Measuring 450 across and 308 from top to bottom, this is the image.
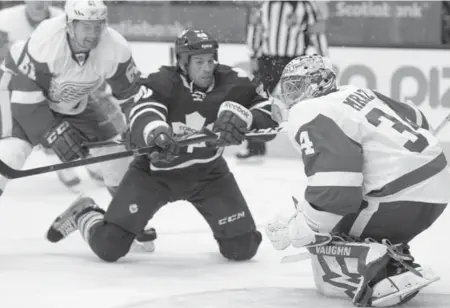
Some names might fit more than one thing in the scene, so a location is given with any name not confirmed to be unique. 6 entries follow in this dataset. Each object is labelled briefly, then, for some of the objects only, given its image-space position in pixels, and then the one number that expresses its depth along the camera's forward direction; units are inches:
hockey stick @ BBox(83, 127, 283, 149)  326.3
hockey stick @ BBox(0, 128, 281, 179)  317.1
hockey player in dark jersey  321.1
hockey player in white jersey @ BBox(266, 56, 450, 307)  256.7
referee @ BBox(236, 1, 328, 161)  539.5
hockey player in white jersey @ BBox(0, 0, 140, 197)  356.5
